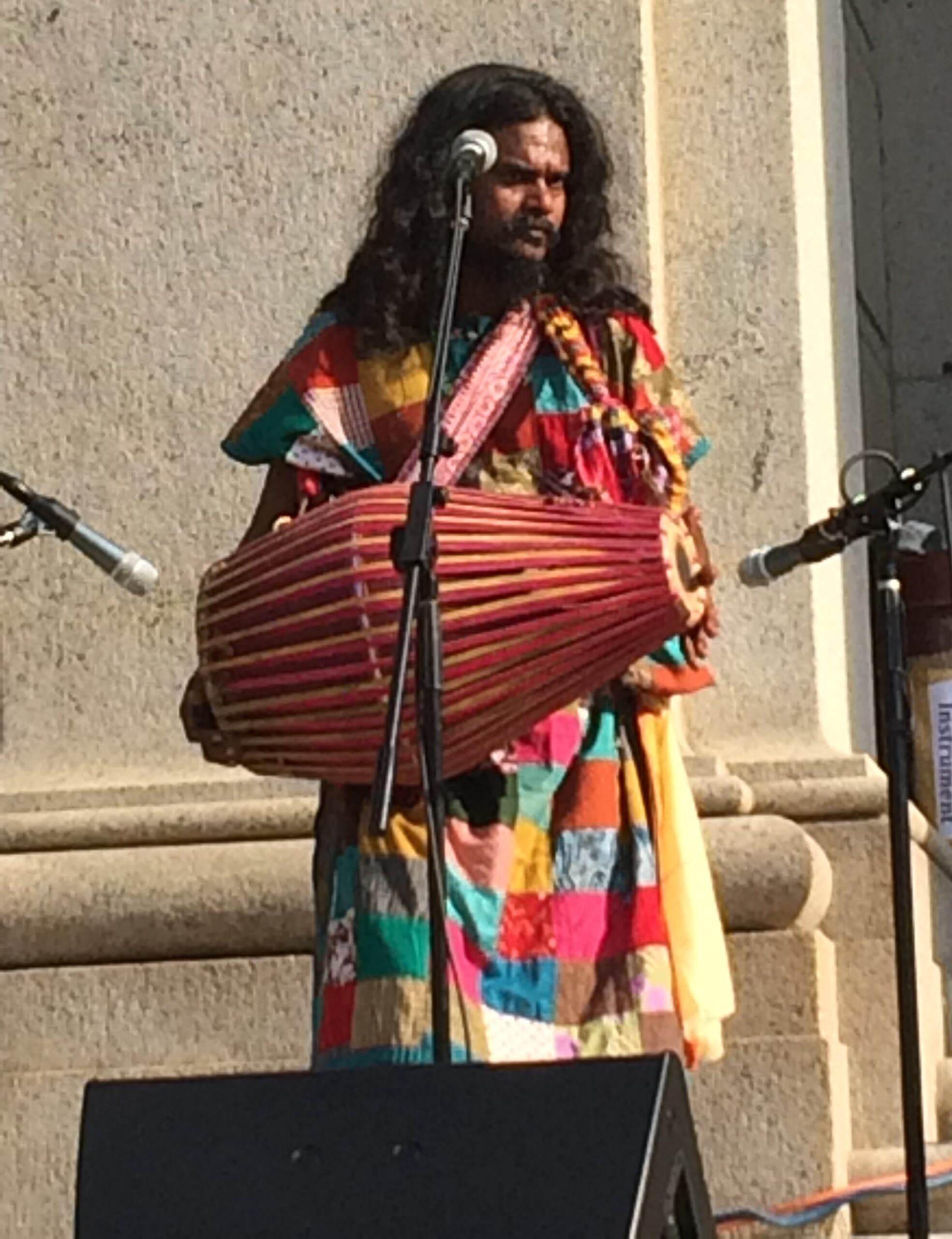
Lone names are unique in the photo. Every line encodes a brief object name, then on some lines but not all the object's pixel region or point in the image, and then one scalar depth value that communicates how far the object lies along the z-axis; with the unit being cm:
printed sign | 759
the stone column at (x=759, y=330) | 674
